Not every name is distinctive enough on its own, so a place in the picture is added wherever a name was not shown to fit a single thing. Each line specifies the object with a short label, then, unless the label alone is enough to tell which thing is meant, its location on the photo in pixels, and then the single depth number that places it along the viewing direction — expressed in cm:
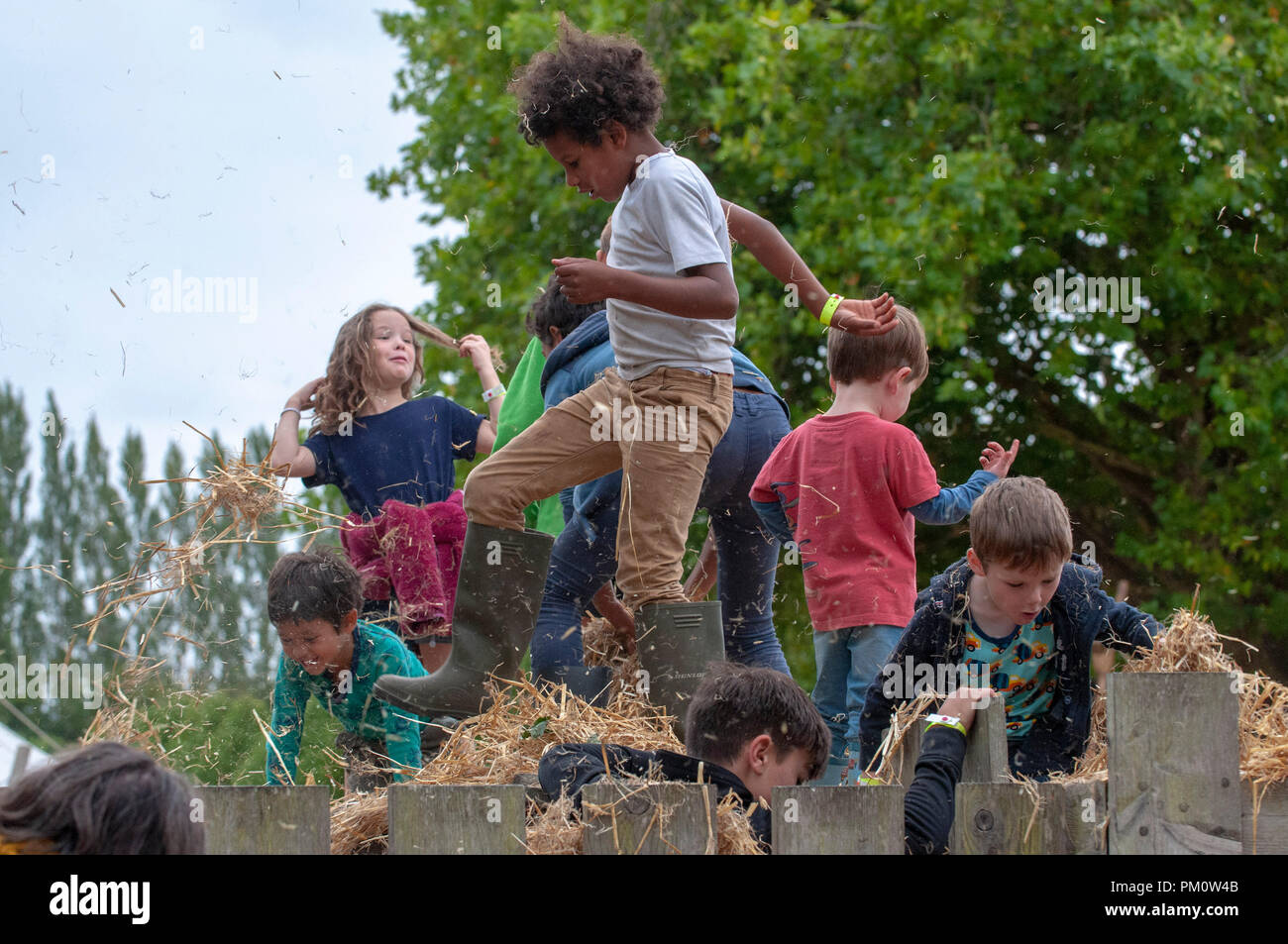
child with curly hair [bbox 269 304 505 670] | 995
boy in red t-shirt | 837
